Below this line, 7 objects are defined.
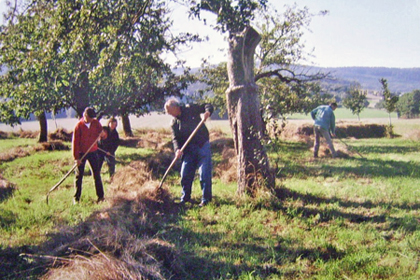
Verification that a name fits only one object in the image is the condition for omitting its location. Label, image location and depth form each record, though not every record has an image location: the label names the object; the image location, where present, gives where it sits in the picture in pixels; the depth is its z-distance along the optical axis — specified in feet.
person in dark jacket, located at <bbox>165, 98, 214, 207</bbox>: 18.86
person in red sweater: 19.67
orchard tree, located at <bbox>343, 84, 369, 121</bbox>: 109.81
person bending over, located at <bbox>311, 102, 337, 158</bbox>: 32.63
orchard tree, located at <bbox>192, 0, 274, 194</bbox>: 18.30
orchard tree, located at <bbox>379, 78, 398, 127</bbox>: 80.18
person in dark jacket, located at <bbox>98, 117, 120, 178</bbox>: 25.68
